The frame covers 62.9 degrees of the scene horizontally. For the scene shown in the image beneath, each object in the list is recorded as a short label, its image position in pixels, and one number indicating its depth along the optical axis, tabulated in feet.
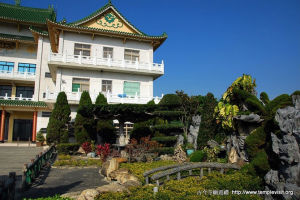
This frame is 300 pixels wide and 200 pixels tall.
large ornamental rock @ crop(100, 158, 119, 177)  35.01
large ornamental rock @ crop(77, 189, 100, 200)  22.17
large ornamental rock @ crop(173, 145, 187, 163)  44.93
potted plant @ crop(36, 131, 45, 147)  75.36
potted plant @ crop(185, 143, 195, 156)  52.29
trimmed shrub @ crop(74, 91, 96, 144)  65.57
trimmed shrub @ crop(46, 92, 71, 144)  64.98
